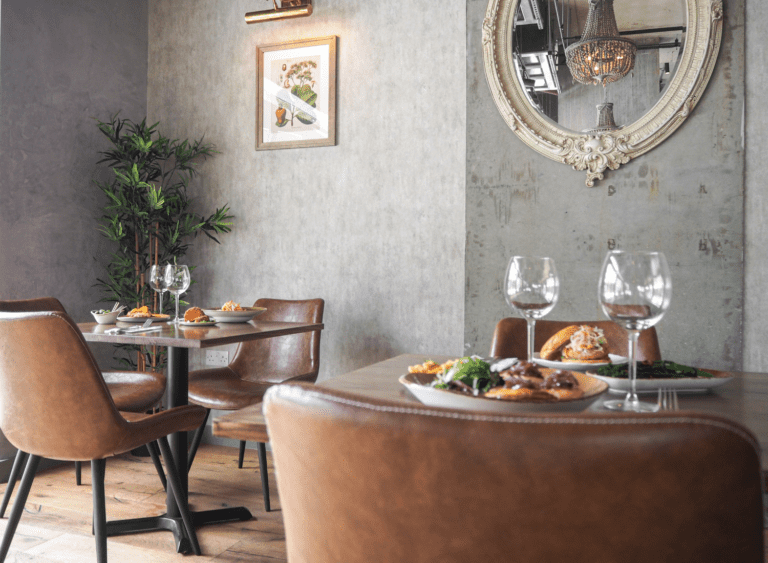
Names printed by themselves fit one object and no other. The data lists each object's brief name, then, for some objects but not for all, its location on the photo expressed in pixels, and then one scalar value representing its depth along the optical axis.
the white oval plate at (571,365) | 1.30
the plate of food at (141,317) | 2.41
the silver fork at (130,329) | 2.12
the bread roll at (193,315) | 2.42
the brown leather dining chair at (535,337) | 1.92
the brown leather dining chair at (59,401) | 1.68
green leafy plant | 3.38
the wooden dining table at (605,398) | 0.92
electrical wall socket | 3.61
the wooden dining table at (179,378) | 2.08
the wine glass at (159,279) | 2.44
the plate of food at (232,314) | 2.54
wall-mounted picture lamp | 3.23
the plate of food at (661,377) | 1.16
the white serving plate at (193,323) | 2.38
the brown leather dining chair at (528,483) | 0.45
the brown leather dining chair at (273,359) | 2.86
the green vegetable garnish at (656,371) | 1.20
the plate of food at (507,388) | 0.88
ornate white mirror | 2.70
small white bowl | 2.40
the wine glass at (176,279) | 2.44
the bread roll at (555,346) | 1.40
